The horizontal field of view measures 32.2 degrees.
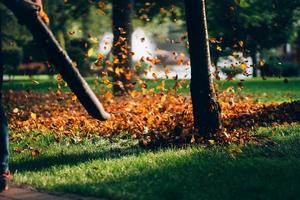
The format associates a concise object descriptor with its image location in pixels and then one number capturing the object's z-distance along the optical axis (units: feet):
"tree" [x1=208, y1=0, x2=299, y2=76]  64.44
